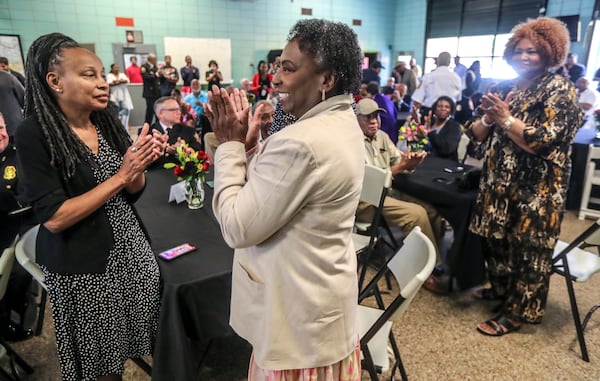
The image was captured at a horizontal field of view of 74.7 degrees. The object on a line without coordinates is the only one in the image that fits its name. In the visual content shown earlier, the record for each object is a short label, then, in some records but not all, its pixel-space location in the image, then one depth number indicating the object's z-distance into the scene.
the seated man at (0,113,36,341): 2.15
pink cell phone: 1.55
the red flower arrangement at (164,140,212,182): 2.00
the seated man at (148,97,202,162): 3.56
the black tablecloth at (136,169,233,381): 1.41
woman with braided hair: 1.14
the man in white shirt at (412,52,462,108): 5.80
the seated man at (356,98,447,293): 2.79
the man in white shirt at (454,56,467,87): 8.46
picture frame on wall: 7.74
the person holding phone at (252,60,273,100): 7.18
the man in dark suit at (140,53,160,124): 7.50
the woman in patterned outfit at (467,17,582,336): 1.91
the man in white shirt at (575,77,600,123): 5.49
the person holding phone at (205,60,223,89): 8.12
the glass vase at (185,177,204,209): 2.06
